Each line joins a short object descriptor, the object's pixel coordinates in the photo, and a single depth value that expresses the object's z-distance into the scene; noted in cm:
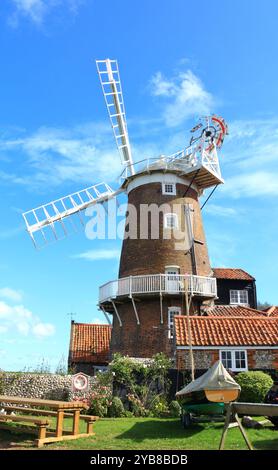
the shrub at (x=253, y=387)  1619
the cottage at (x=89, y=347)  3203
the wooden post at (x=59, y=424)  1036
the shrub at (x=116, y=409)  1725
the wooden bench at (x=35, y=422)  1006
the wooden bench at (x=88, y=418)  1157
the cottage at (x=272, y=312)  2832
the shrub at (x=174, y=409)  1734
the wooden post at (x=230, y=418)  775
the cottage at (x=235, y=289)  3328
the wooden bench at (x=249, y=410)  786
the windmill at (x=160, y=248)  2536
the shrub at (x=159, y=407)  1752
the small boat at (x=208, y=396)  1108
